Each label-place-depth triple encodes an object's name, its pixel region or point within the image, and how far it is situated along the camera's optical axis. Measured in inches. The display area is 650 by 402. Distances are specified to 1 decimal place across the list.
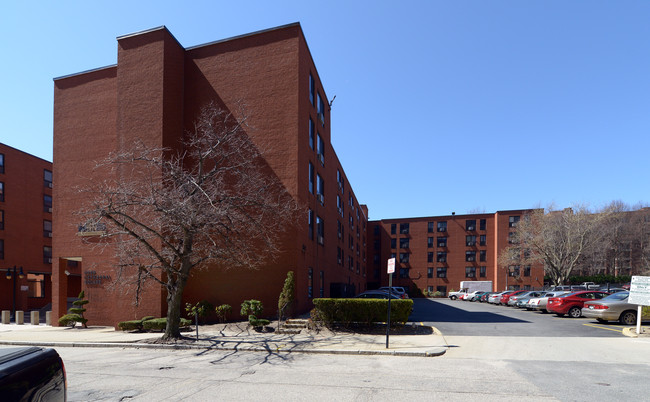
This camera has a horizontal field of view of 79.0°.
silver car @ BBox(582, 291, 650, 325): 682.2
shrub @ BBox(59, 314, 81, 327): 813.9
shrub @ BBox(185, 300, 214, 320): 708.0
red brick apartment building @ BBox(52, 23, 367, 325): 772.6
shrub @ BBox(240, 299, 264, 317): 676.0
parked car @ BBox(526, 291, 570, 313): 985.5
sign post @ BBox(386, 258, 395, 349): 473.5
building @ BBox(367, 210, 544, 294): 2475.4
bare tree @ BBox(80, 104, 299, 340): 527.5
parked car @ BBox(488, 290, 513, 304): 1443.8
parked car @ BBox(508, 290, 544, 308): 1154.3
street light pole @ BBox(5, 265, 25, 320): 1230.8
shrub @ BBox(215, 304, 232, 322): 722.8
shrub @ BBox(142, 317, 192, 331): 674.2
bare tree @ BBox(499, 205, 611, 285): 1756.9
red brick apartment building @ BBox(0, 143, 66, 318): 1381.6
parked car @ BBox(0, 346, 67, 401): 99.6
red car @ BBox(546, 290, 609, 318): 842.8
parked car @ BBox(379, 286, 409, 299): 1297.0
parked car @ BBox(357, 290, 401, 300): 948.0
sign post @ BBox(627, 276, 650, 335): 574.9
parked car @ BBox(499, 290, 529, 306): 1351.6
